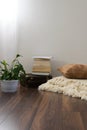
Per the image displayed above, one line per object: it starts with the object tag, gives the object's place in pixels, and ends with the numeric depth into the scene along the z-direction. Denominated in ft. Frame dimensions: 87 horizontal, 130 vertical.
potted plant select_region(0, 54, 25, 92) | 6.70
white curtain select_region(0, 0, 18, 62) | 8.68
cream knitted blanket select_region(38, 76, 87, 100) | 6.33
